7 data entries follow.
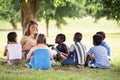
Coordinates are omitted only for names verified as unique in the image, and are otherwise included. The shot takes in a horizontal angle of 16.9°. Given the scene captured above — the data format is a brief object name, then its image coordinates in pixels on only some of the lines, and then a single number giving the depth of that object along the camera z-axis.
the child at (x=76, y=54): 12.23
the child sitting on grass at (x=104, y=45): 13.22
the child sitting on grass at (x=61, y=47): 13.29
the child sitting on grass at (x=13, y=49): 12.05
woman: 12.73
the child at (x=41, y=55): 11.16
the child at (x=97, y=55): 12.07
